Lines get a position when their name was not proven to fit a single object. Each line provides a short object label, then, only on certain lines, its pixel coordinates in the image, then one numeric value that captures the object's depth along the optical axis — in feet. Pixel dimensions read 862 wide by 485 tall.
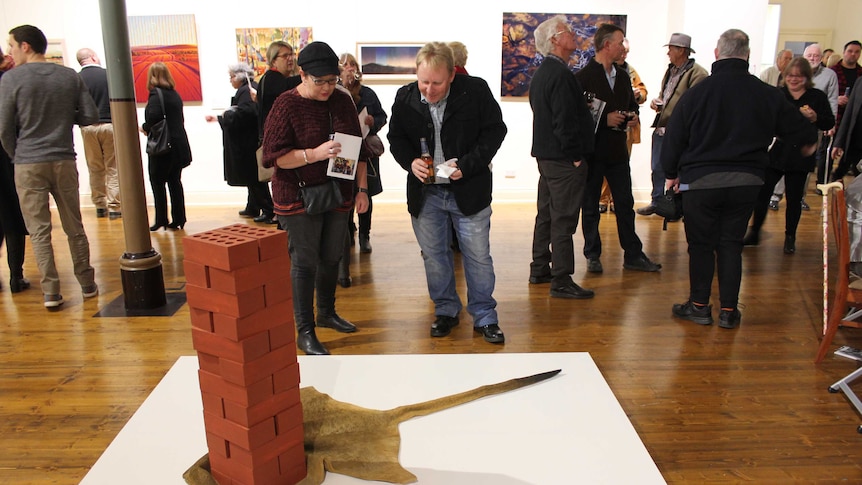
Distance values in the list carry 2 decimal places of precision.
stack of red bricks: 6.02
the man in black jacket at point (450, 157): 11.13
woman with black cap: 10.32
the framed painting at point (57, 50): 25.76
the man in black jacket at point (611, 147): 15.23
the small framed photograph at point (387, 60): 25.57
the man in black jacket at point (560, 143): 13.42
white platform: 7.15
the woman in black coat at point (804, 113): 18.19
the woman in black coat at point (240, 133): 20.31
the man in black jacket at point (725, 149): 12.08
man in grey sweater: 13.58
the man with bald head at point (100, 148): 21.88
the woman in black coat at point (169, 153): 20.89
